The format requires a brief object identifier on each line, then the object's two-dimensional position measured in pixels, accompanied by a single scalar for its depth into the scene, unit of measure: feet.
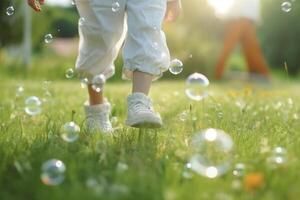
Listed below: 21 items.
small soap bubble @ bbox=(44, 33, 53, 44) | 12.55
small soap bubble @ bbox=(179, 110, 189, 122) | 11.67
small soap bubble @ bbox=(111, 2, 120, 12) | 11.54
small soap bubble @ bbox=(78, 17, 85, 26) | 12.51
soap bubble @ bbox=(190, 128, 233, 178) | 7.04
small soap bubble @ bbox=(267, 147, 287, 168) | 7.28
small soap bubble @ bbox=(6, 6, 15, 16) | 12.32
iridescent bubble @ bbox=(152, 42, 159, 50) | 11.14
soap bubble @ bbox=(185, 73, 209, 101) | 10.35
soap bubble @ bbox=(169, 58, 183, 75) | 12.17
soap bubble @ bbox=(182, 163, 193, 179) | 6.99
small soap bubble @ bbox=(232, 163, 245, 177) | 7.17
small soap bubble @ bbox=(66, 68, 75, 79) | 12.24
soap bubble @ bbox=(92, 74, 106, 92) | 10.52
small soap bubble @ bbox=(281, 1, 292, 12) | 12.95
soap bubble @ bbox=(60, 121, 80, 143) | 8.77
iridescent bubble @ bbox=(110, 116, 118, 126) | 13.38
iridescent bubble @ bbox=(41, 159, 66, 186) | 6.67
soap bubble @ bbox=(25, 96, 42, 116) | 11.16
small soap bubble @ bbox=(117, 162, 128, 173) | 6.97
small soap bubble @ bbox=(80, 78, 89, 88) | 11.45
